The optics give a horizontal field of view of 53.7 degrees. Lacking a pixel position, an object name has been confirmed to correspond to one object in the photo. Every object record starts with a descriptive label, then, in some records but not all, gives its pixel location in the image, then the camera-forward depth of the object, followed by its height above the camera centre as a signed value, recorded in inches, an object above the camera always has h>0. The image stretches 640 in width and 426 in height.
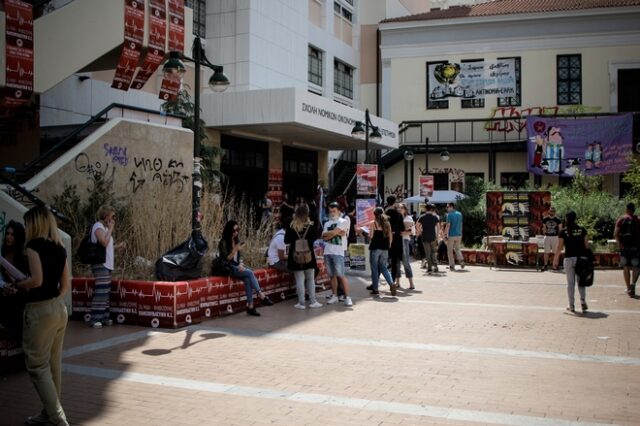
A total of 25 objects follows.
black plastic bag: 390.9 -30.7
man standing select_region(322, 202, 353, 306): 457.1 -25.0
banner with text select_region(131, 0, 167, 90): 645.9 +176.5
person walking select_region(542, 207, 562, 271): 720.3 -20.0
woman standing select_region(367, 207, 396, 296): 491.5 -22.0
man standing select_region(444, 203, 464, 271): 738.8 -19.6
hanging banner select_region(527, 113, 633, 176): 1185.4 +134.9
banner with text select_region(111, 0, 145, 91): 617.9 +168.2
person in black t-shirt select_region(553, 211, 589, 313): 425.7 -23.2
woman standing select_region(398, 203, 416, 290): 544.7 -27.5
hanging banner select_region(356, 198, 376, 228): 658.8 +3.1
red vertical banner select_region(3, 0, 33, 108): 531.5 +137.2
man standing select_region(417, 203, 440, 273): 668.7 -20.0
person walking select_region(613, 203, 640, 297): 510.3 -21.8
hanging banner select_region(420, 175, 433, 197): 913.5 +41.1
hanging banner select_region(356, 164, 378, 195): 659.4 +36.5
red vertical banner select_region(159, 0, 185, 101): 631.2 +193.4
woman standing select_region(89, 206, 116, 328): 365.7 -33.9
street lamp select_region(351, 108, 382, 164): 682.2 +91.6
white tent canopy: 1056.7 +28.8
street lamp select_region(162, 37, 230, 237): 408.2 +76.6
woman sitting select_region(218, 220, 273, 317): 412.8 -28.6
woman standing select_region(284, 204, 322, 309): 439.2 -20.5
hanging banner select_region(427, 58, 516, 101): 1386.6 +300.7
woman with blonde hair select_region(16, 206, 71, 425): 197.9 -31.2
